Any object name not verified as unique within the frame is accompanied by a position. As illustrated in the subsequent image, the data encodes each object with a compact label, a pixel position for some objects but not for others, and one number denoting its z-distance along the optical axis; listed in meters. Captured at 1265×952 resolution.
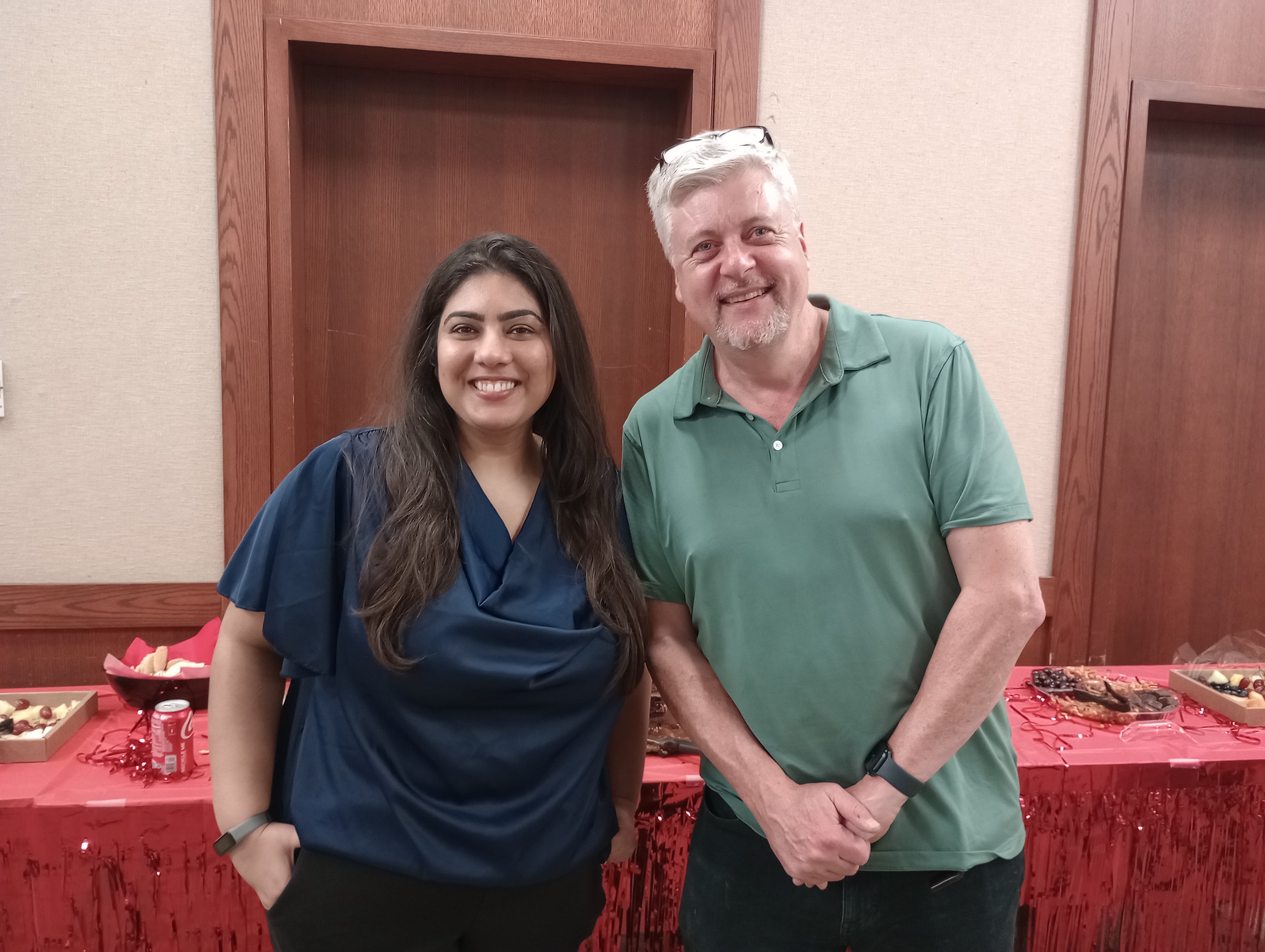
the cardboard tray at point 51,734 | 1.65
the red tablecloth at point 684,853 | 1.49
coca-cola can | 1.58
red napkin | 1.99
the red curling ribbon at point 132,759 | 1.59
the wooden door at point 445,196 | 2.32
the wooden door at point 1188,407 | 2.59
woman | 1.04
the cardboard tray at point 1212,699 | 1.93
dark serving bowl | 1.84
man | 1.07
